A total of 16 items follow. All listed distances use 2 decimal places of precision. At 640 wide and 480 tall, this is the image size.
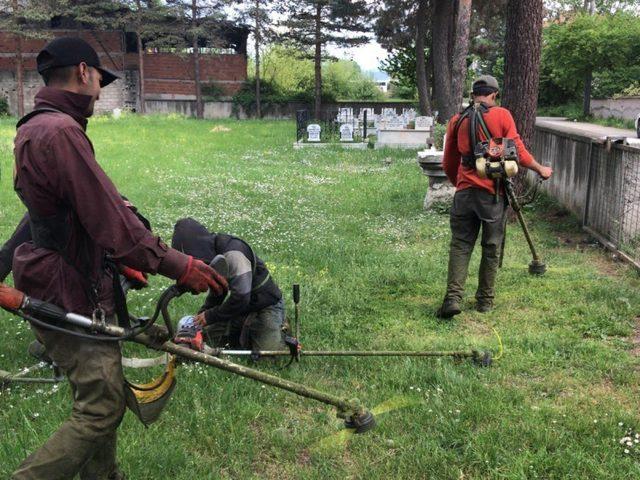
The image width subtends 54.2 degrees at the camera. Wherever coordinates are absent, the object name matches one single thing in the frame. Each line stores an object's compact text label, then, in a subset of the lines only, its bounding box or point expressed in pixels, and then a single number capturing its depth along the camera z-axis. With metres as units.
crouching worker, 4.02
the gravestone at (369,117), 30.34
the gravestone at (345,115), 28.92
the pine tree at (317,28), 35.88
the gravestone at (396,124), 22.27
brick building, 44.50
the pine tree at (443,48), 23.13
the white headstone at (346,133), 23.34
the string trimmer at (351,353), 4.01
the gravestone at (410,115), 24.16
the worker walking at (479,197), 5.50
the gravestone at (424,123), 21.94
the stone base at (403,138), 21.80
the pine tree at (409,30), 26.98
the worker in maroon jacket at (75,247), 2.44
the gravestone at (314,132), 23.48
